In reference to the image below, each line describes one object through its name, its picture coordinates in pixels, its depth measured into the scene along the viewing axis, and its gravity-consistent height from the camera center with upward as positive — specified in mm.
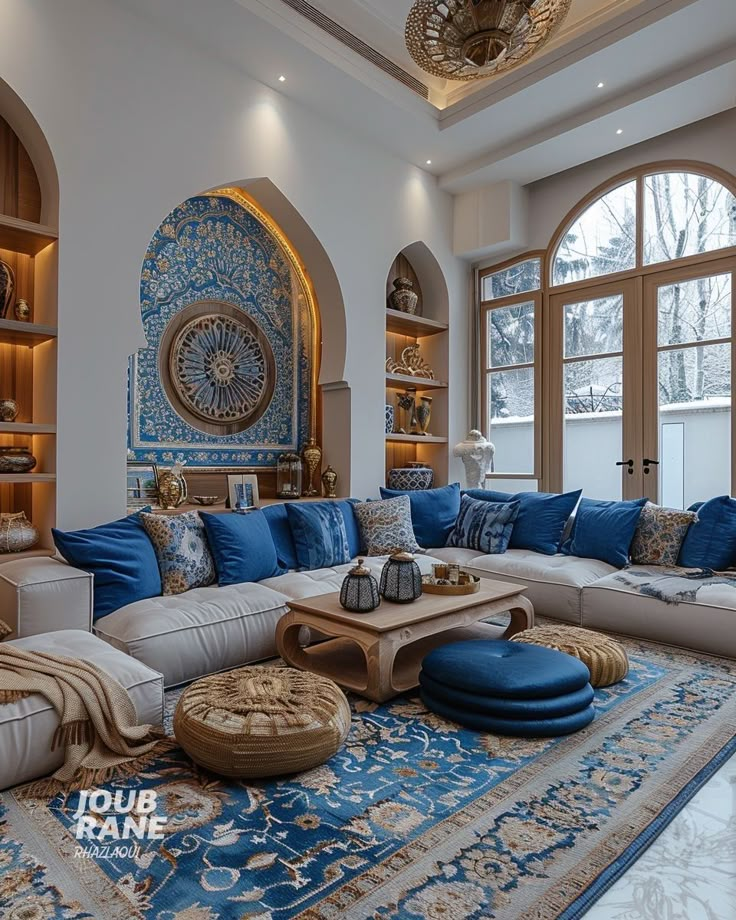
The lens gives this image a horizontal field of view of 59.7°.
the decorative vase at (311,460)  5007 -33
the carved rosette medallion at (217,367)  4320 +623
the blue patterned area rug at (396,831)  1513 -1047
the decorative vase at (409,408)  5770 +434
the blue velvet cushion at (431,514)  4828 -440
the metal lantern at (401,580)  3004 -587
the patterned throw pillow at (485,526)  4609 -511
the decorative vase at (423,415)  5793 +371
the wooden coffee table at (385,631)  2639 -774
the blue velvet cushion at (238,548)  3471 -511
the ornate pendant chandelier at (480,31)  2736 +1869
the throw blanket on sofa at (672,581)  3426 -701
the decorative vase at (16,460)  3223 -25
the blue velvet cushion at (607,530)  4102 -483
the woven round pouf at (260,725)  1992 -863
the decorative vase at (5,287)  3328 +875
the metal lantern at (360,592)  2815 -601
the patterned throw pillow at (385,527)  4379 -495
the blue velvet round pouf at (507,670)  2363 -819
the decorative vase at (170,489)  3992 -209
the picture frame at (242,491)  4336 -241
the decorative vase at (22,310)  3367 +763
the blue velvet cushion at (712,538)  3762 -483
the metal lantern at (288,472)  4820 -123
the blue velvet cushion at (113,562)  2945 -505
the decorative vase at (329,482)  4922 -201
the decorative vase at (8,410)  3322 +234
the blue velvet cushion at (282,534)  3975 -494
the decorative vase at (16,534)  3230 -401
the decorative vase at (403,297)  5586 +1390
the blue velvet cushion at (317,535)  3986 -502
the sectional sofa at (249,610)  2719 -758
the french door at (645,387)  4660 +552
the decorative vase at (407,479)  5379 -193
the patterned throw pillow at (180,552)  3273 -505
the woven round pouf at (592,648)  2824 -862
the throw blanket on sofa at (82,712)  2039 -846
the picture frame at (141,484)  3990 -182
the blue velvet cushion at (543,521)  4496 -459
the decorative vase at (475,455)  5527 +11
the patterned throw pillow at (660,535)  3969 -491
